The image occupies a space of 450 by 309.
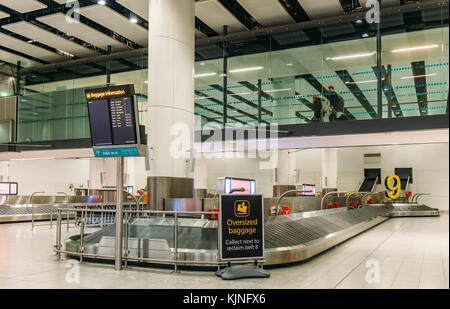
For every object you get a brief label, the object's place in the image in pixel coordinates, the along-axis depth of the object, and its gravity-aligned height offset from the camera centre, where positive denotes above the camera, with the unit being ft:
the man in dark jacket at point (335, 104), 44.39 +8.15
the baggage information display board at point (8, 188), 56.49 -1.44
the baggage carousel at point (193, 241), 20.28 -3.44
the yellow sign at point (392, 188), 64.69 -1.53
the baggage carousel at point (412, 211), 69.46 -5.71
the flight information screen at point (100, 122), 21.01 +2.90
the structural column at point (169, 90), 31.55 +7.03
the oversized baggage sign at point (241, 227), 18.30 -2.25
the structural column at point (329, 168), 96.07 +2.45
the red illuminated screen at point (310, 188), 68.45 -1.68
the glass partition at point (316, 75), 41.11 +11.80
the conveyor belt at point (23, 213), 55.88 -5.03
